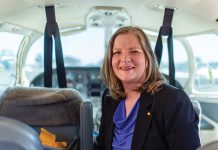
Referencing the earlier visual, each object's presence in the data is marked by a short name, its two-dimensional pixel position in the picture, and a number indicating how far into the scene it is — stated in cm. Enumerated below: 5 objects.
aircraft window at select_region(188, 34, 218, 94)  341
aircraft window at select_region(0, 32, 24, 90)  318
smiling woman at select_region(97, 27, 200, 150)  161
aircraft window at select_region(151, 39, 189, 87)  391
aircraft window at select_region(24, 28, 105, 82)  438
